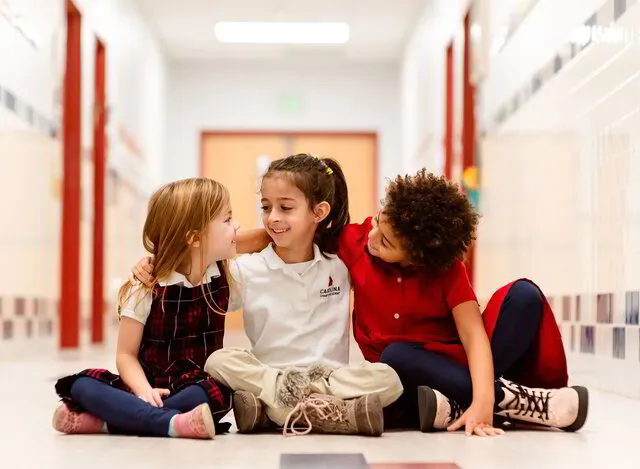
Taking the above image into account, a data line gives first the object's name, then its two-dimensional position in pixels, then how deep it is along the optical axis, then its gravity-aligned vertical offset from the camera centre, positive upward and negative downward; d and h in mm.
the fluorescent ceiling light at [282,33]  8102 +1899
